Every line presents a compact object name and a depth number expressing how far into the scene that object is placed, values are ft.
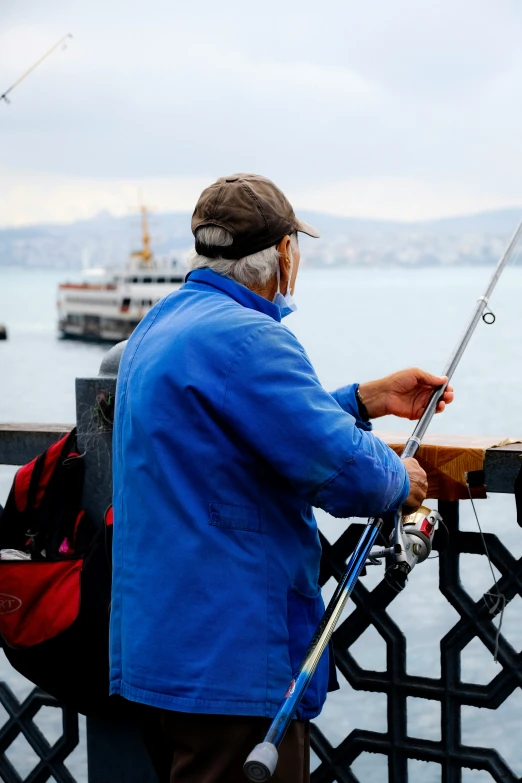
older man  13.03
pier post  18.45
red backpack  16.66
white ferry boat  482.69
